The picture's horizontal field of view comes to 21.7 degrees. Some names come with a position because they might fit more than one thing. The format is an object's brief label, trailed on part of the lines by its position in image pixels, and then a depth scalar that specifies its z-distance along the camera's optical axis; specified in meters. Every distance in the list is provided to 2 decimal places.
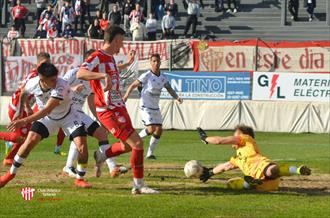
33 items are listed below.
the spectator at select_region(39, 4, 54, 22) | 40.97
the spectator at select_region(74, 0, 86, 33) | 41.88
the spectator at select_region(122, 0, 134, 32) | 40.19
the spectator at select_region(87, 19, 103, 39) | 37.94
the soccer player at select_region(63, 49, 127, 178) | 14.39
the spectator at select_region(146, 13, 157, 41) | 38.94
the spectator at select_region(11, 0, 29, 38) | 41.69
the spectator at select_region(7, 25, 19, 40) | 38.27
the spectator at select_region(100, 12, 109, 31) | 37.94
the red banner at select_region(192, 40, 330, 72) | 31.94
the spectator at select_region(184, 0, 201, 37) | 39.97
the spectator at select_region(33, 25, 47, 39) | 40.89
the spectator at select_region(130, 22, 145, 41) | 38.16
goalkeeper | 13.72
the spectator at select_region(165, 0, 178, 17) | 40.74
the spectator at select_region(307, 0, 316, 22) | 40.31
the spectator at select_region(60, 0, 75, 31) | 40.62
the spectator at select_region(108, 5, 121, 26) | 39.96
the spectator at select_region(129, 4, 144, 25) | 38.89
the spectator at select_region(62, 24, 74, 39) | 39.85
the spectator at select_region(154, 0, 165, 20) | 42.03
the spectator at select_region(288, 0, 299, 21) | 40.47
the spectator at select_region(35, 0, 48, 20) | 43.38
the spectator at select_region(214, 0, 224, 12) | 42.66
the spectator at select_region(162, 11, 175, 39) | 39.69
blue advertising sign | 32.25
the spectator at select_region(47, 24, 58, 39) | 39.94
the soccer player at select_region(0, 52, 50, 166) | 16.55
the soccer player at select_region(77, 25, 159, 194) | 13.41
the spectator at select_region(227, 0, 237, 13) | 42.50
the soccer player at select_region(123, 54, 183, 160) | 20.00
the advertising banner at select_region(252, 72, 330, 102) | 31.06
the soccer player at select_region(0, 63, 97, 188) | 13.27
